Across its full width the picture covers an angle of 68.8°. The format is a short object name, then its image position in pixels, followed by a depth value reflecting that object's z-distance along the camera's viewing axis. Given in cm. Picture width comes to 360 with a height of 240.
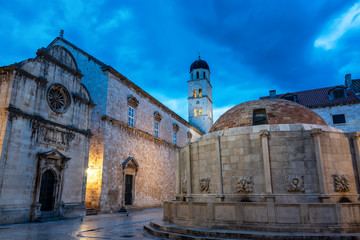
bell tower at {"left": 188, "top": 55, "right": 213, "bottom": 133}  5066
